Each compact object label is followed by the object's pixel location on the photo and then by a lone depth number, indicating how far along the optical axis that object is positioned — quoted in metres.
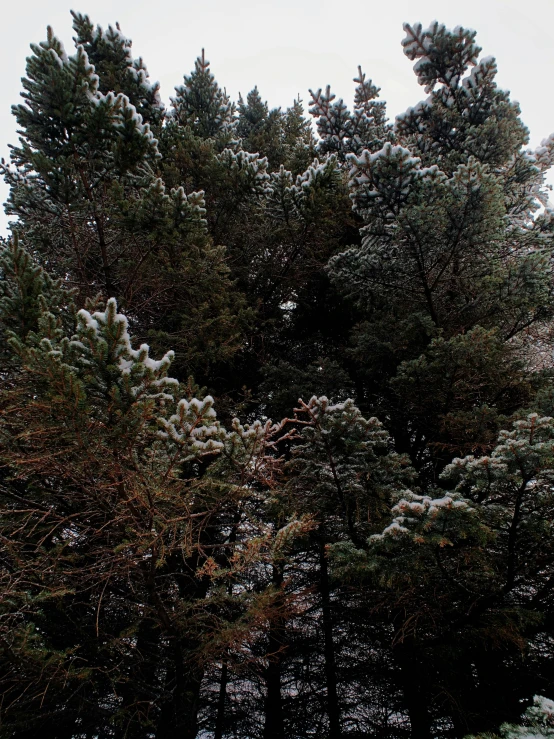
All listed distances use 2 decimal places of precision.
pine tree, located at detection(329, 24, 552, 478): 6.20
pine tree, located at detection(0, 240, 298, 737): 2.62
